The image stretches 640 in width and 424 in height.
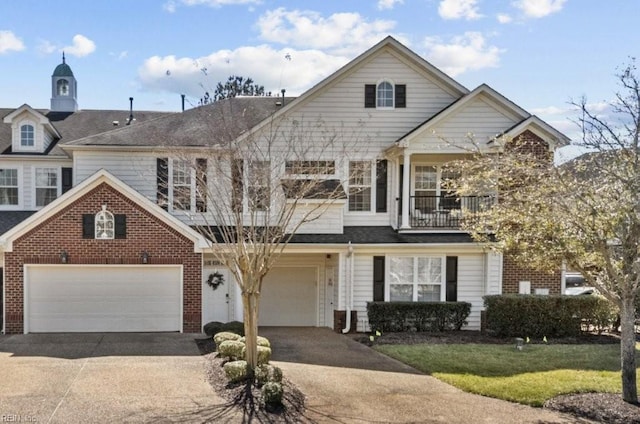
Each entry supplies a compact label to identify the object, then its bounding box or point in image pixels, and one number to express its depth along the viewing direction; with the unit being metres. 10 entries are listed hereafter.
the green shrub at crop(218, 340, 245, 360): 11.16
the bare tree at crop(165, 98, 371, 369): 10.52
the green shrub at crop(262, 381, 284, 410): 8.88
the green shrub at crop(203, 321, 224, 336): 14.71
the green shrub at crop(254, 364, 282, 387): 9.63
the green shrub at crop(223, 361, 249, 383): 10.02
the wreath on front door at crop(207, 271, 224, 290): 17.14
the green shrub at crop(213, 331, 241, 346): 12.44
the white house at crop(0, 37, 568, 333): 15.42
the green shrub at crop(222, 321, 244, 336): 14.26
